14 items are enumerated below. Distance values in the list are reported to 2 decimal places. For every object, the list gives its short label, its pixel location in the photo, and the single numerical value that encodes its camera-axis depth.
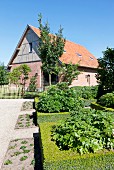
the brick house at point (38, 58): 14.73
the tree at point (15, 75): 13.99
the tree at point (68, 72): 12.97
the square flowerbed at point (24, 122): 5.38
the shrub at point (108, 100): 6.08
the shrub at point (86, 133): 2.39
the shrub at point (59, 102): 4.92
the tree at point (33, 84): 14.83
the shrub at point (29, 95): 12.99
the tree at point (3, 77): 16.36
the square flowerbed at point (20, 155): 2.99
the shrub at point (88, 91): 9.54
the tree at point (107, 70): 9.15
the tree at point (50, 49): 12.41
